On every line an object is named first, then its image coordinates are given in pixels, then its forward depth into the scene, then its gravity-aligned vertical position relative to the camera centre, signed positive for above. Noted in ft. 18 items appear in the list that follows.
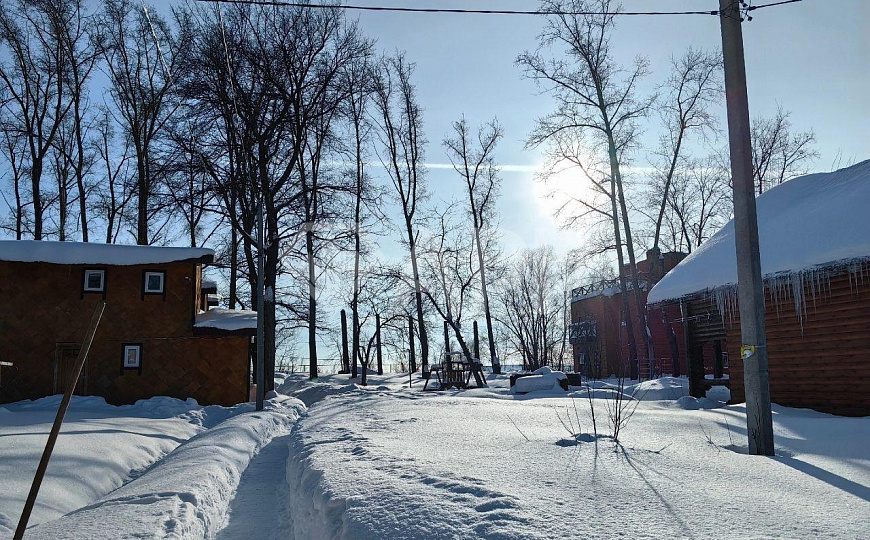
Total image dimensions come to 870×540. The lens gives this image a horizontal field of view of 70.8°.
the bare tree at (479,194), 106.83 +27.44
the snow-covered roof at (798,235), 33.19 +6.44
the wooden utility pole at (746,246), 20.65 +3.35
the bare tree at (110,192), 90.79 +24.43
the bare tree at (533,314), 167.84 +9.28
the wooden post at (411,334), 125.65 +3.21
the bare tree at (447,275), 111.04 +14.08
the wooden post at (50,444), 10.69 -1.47
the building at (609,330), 110.73 +3.14
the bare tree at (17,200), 86.07 +22.65
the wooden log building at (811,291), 33.96 +3.20
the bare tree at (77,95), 80.79 +35.64
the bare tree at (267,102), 71.26 +30.59
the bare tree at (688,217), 105.52 +22.22
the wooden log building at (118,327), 57.36 +2.99
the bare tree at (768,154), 99.96 +30.47
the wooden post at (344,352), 121.80 -0.14
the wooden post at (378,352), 117.82 -0.71
